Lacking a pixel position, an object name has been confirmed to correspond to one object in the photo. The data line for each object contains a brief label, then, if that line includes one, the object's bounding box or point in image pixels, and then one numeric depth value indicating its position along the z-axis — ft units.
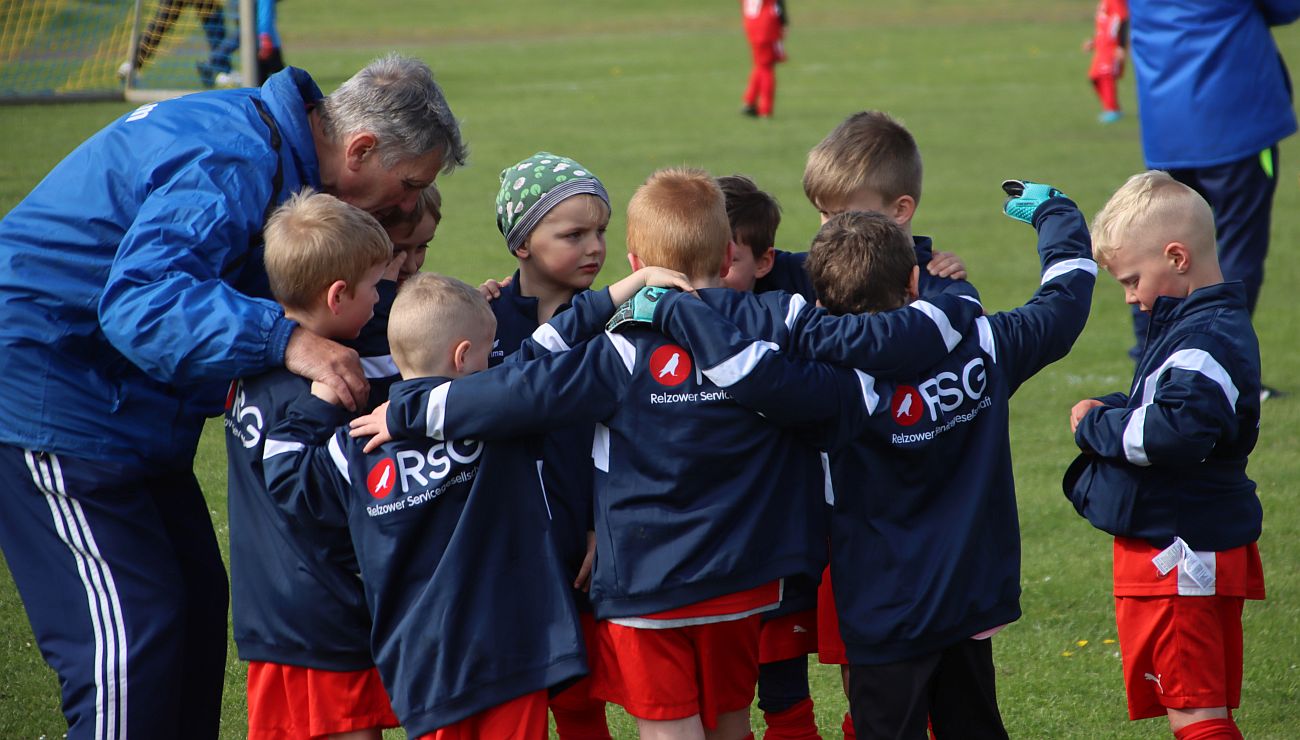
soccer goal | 89.30
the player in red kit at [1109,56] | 108.88
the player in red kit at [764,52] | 115.24
